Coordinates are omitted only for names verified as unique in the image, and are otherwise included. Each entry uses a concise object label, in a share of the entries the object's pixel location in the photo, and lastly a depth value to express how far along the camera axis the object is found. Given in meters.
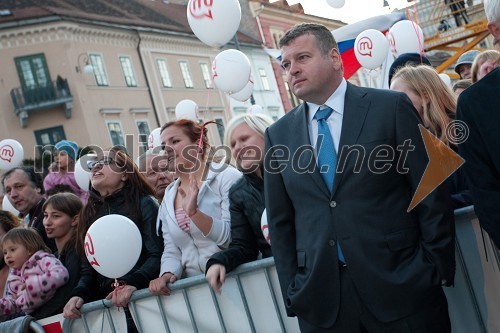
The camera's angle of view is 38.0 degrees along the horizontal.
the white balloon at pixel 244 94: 11.13
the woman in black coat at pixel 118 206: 4.83
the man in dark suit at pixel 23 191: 6.97
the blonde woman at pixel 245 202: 4.07
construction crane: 18.08
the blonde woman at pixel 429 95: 3.99
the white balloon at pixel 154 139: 9.14
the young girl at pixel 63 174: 7.57
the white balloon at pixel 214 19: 8.67
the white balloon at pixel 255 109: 10.21
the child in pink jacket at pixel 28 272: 5.02
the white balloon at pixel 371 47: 10.58
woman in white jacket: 4.38
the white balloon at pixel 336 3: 12.25
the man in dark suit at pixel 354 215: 3.07
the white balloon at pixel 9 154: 10.37
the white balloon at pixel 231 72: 9.79
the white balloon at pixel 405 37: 9.96
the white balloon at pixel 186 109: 11.70
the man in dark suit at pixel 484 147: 3.03
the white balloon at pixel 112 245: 4.44
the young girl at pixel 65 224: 5.23
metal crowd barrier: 3.65
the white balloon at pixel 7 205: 8.36
